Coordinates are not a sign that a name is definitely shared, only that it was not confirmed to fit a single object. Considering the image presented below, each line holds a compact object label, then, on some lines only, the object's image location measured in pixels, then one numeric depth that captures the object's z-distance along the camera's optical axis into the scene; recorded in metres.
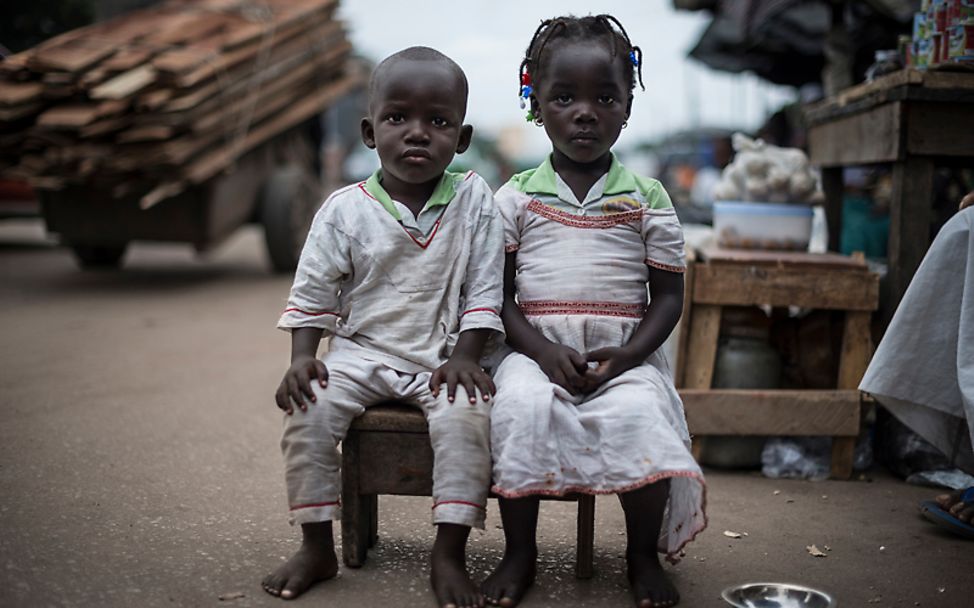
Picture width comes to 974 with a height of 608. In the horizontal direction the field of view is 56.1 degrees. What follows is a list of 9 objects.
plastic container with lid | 3.51
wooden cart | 6.57
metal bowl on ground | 2.09
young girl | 2.07
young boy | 2.09
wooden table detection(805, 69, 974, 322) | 3.12
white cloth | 2.58
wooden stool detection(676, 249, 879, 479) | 3.13
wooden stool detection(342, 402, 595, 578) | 2.18
